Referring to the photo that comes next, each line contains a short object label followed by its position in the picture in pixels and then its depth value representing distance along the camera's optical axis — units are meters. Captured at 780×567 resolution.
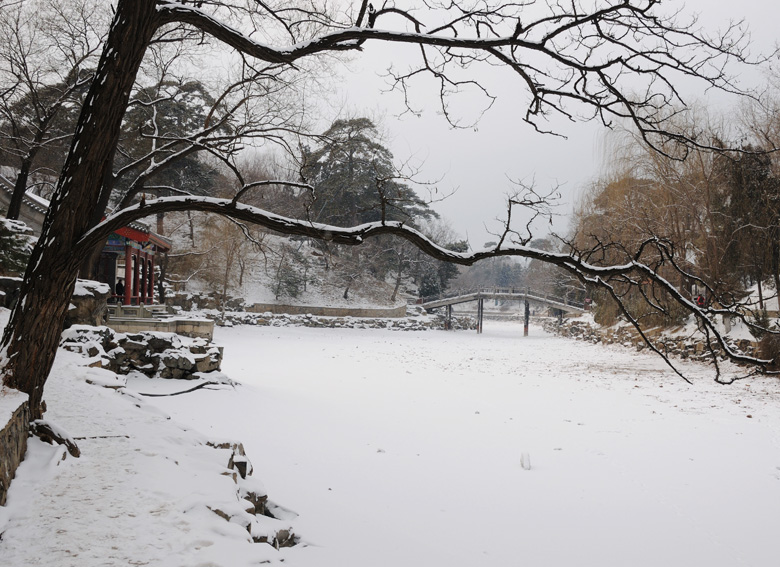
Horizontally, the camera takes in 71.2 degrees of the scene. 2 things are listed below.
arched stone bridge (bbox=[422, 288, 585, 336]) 38.09
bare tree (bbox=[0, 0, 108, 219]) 11.56
